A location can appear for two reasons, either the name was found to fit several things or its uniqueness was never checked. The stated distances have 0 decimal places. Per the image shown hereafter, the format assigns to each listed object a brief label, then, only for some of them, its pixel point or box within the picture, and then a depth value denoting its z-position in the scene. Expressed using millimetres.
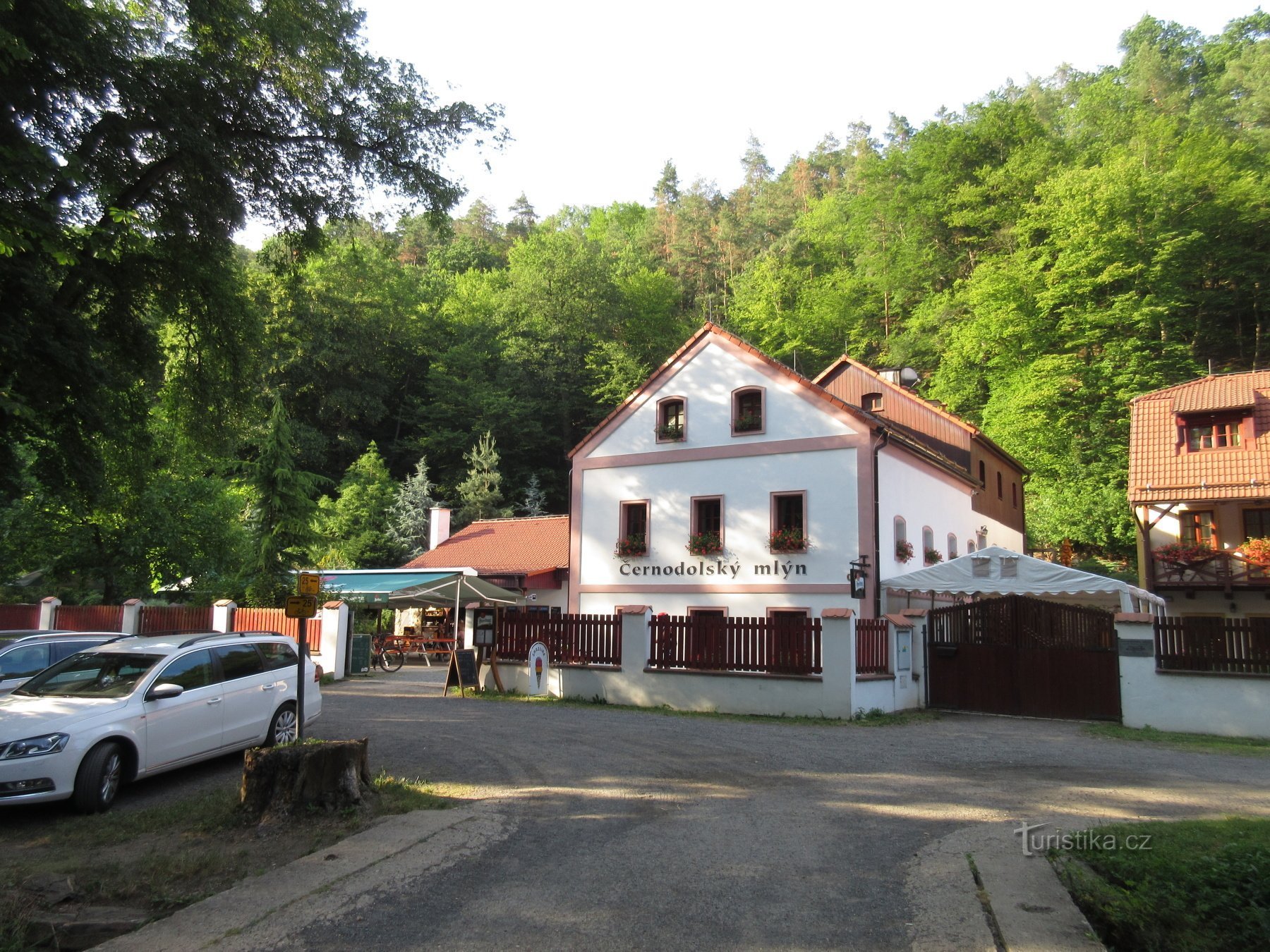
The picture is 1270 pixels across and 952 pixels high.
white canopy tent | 18016
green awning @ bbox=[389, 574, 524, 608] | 23656
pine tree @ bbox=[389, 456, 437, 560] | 44312
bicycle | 27109
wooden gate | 16312
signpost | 9547
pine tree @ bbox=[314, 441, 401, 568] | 43531
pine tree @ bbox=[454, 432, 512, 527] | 45031
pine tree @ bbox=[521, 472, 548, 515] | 46281
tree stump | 7852
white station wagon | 8211
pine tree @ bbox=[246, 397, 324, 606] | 27219
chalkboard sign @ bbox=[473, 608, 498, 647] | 19422
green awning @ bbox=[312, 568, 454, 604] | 28031
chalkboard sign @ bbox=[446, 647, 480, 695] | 18953
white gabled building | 22453
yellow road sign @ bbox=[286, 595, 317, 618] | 9562
